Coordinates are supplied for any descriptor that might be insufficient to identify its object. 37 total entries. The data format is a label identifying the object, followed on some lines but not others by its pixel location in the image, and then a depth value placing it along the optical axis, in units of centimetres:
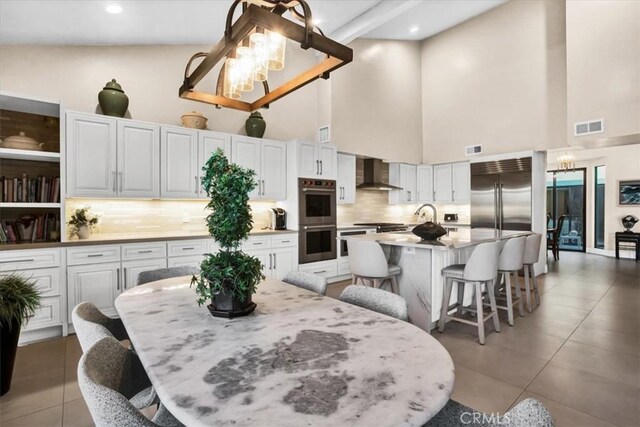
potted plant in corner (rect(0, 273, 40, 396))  218
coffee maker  512
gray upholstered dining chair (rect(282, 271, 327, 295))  197
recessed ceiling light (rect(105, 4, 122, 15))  317
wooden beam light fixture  148
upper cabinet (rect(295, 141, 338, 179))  515
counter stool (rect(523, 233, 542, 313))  392
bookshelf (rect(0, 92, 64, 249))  314
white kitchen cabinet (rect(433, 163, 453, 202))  708
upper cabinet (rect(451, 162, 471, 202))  676
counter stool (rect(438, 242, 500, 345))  298
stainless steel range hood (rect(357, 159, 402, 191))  642
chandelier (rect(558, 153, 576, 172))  771
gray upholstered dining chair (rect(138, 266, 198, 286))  234
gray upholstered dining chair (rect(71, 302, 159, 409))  121
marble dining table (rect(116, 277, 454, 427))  75
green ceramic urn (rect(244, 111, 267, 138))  496
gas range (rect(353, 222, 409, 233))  599
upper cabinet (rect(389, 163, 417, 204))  711
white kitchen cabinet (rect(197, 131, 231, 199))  430
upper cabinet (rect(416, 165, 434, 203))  735
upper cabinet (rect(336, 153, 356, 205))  594
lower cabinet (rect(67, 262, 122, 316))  321
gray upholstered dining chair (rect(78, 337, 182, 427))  77
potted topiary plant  138
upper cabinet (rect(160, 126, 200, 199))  399
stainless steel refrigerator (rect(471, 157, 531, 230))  579
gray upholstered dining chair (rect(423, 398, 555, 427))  87
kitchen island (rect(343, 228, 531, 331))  315
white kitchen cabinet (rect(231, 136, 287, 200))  469
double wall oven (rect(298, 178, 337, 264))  512
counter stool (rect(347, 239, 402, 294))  313
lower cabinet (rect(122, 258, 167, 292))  349
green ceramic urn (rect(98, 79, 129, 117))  366
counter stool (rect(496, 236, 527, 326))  353
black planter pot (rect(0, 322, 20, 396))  218
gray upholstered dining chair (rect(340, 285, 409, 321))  157
